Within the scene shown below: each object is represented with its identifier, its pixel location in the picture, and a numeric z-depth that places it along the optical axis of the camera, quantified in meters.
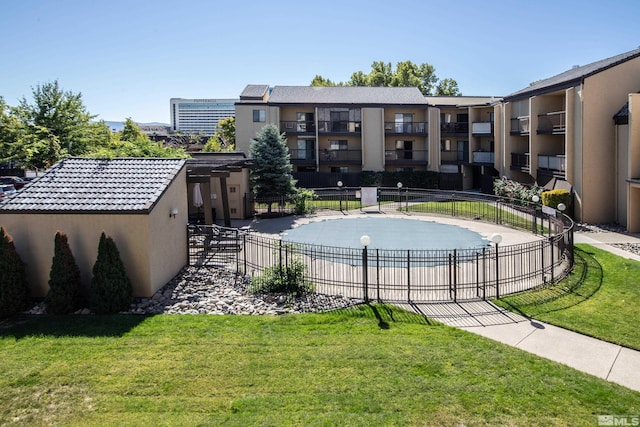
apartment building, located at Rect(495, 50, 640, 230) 23.80
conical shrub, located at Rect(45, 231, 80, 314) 11.62
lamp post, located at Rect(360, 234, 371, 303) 12.51
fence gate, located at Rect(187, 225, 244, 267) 16.39
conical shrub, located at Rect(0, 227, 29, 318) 11.42
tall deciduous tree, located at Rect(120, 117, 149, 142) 59.03
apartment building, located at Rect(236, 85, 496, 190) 40.12
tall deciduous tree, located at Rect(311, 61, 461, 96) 65.06
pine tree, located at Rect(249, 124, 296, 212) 29.94
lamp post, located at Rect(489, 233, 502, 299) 12.78
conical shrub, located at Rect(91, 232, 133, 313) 11.68
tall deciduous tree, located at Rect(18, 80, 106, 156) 39.92
